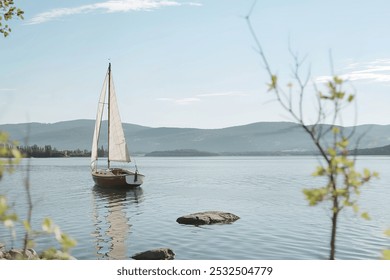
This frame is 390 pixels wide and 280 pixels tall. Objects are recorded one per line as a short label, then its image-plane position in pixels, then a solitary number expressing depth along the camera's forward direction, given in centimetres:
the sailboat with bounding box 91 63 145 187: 4398
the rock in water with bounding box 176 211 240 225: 2380
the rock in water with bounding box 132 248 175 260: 1508
